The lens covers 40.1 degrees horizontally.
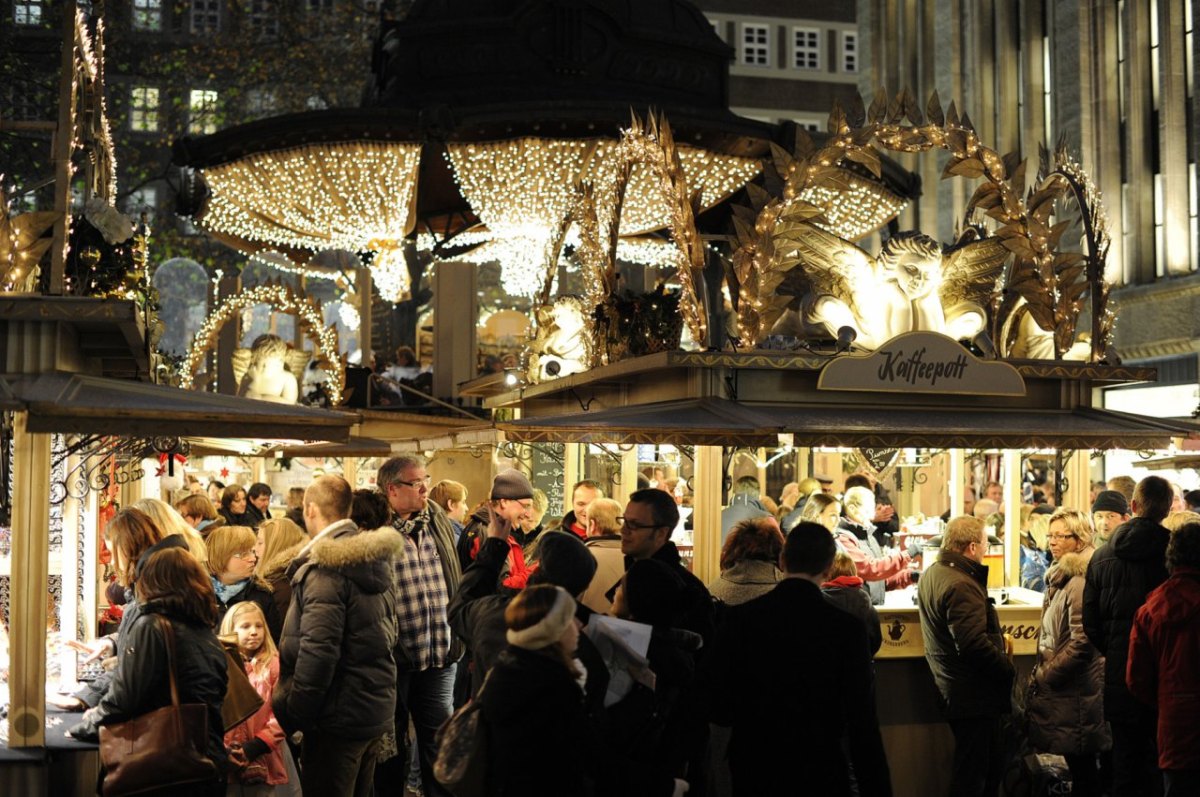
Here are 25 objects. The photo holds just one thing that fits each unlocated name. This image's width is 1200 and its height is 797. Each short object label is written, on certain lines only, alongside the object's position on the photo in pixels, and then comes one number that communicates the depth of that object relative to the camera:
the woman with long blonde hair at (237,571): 8.76
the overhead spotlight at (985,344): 11.90
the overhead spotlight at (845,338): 10.77
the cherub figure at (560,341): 14.26
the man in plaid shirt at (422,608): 9.03
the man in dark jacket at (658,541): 7.30
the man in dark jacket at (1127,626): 8.89
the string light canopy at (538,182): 19.77
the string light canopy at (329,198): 19.88
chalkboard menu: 16.25
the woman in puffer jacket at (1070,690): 9.62
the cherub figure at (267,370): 19.23
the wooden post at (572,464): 14.13
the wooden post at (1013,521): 12.36
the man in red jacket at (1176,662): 8.00
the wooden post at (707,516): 10.74
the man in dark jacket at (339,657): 7.61
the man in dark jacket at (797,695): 6.29
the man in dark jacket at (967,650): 9.48
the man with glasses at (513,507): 8.02
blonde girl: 7.52
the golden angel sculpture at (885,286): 11.02
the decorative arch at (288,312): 19.50
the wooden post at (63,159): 7.97
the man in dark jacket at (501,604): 5.90
